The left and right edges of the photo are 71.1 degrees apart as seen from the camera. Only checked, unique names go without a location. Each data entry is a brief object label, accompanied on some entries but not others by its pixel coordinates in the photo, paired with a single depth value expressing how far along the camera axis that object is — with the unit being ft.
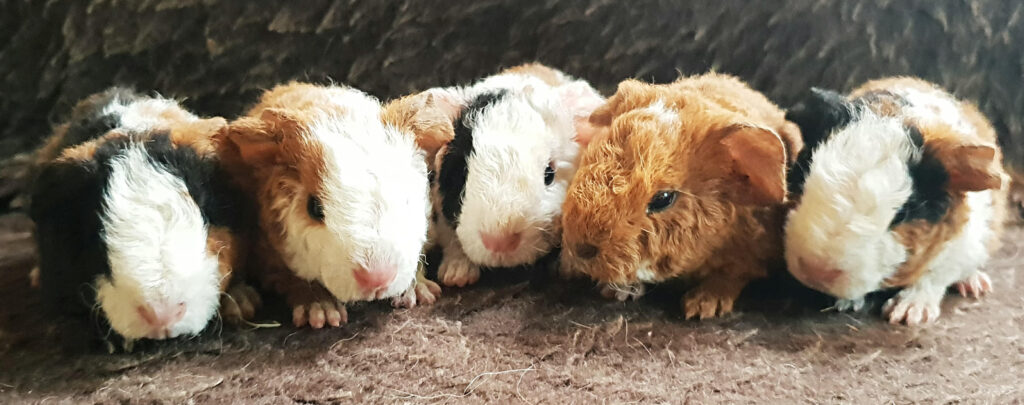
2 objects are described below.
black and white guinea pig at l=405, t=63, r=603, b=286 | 0.60
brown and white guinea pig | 0.53
